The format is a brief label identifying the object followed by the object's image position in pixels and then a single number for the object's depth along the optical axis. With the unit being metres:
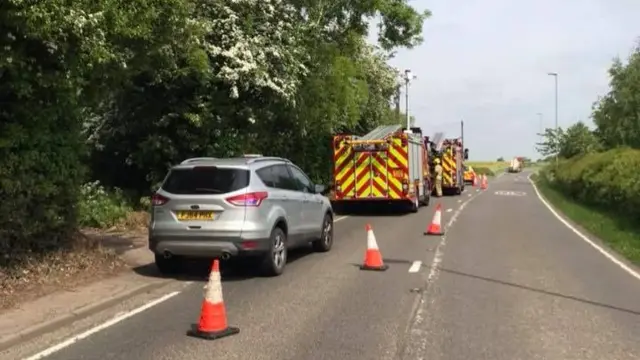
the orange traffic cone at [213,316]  6.89
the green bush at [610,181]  19.44
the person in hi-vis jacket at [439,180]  35.12
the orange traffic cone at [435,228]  16.80
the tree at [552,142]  71.00
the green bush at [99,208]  15.11
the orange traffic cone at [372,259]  11.19
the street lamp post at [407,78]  47.03
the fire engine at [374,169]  22.86
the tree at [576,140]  63.05
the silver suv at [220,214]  10.04
